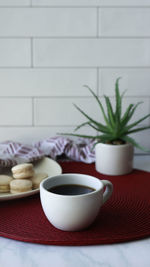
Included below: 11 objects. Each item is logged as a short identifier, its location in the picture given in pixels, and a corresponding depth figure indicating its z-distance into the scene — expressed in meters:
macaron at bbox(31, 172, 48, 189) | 0.83
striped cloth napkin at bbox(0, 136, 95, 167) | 1.11
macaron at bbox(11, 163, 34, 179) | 0.86
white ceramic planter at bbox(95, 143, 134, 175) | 0.98
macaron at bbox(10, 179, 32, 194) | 0.79
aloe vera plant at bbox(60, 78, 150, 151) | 1.00
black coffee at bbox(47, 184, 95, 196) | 0.69
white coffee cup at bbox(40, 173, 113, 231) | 0.64
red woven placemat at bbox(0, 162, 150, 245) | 0.64
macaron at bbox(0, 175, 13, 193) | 0.82
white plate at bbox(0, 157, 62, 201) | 0.95
